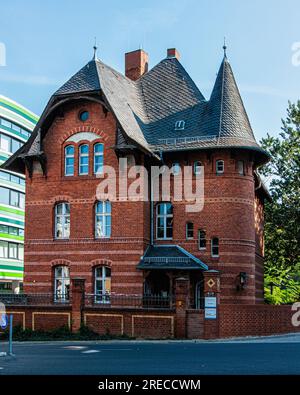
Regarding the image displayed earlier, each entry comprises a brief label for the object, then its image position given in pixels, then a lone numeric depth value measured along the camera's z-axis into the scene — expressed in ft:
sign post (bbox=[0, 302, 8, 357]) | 89.80
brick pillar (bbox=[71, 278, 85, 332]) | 87.30
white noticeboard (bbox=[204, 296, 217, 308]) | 82.53
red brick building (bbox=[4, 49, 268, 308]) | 96.63
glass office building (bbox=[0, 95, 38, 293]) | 203.21
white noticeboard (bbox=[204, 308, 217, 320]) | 82.58
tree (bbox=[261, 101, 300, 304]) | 132.87
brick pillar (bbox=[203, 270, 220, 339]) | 82.23
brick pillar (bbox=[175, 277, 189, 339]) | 82.64
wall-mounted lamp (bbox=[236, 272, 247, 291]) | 96.17
